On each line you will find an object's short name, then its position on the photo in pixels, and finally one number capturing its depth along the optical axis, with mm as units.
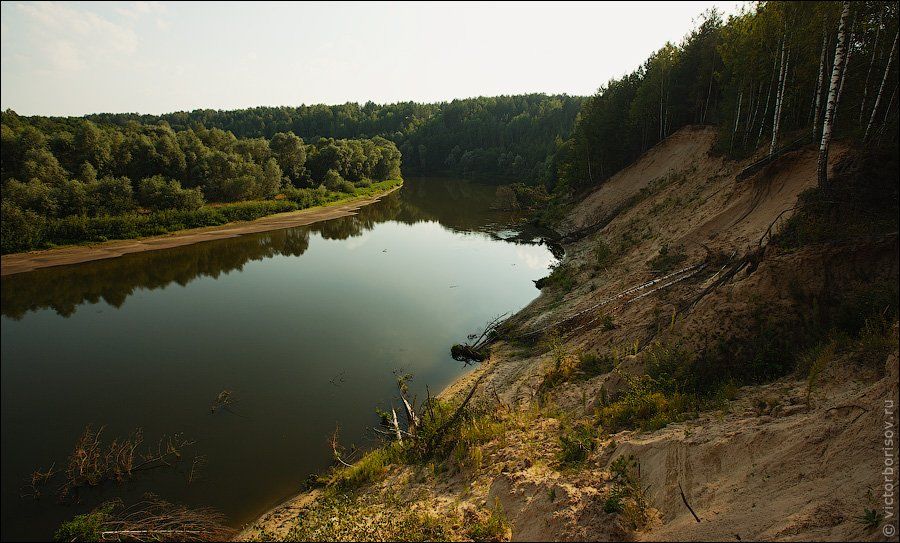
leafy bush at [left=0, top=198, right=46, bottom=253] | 31656
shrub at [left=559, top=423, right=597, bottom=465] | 8664
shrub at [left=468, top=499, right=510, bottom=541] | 7266
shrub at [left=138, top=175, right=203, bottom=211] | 42062
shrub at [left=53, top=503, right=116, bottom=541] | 9320
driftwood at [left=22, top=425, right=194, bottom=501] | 10969
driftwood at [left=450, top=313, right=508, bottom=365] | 18016
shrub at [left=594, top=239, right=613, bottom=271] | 23797
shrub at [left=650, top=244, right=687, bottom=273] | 17766
